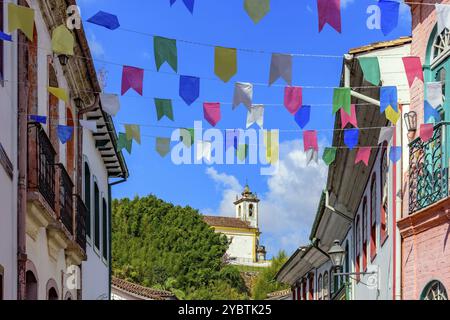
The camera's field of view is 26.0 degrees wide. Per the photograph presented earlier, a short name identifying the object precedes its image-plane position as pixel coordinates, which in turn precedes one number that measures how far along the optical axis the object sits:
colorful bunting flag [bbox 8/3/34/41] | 8.45
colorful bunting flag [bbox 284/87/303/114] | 10.32
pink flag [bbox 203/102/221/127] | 10.62
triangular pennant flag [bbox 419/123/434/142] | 10.64
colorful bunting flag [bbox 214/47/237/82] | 9.02
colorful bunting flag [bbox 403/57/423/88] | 9.91
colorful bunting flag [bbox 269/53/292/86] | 9.25
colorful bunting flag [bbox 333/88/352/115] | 10.40
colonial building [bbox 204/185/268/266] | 125.25
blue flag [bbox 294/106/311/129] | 10.65
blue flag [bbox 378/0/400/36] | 8.65
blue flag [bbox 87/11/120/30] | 8.42
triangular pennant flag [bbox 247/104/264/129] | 10.70
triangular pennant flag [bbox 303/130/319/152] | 11.36
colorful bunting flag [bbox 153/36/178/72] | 9.05
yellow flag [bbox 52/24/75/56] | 8.88
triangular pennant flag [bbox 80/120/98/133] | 11.21
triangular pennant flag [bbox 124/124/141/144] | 10.88
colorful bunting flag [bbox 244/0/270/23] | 8.12
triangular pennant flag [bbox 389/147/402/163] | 12.39
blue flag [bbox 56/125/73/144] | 11.12
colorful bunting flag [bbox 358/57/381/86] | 9.85
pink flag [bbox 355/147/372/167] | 12.08
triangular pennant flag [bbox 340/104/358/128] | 10.98
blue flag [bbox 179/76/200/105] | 9.76
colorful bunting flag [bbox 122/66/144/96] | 9.68
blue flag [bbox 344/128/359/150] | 11.85
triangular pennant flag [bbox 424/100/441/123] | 10.79
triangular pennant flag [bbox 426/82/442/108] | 10.48
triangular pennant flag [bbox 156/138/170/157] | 11.15
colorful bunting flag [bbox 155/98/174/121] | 10.13
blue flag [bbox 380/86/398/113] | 10.62
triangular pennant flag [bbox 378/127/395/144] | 12.03
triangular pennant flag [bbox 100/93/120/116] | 10.54
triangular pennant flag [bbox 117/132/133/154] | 11.12
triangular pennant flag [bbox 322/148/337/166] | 12.03
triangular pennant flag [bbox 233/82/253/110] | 10.00
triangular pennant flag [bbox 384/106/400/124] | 10.97
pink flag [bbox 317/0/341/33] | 8.44
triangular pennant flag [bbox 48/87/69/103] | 9.72
